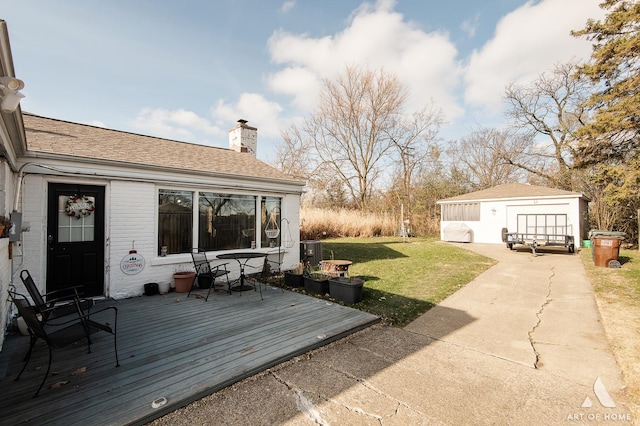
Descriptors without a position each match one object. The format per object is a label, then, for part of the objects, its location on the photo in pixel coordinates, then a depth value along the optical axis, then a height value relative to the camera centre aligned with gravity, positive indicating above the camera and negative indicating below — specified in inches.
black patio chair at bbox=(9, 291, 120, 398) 103.4 -48.1
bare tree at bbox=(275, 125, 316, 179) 1000.2 +221.0
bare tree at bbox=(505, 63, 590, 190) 784.9 +302.4
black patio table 230.3 -33.1
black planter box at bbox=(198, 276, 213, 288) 254.6 -58.9
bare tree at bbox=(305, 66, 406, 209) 966.4 +322.0
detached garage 567.5 +10.1
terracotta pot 243.1 -56.0
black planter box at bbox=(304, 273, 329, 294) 242.2 -57.4
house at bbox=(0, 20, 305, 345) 187.5 +7.3
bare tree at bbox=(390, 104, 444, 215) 983.0 +263.8
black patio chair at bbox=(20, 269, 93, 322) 128.5 -43.8
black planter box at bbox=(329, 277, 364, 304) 216.2 -56.1
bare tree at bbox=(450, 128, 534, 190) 981.2 +210.3
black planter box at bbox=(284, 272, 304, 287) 263.7 -58.8
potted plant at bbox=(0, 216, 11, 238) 115.7 -5.1
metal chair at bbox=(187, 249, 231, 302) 235.4 -45.4
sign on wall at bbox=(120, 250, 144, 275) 225.6 -38.1
